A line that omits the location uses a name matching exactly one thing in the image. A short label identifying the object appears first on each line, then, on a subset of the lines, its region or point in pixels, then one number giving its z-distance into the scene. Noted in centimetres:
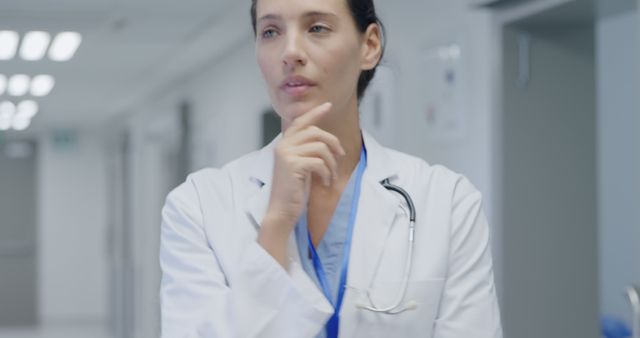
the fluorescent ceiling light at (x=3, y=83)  835
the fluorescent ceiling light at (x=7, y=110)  1028
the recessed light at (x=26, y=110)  1048
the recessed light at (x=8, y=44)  638
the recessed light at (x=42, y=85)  850
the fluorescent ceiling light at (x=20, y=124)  1214
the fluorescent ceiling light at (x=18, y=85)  838
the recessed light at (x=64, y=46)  654
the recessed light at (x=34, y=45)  645
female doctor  121
